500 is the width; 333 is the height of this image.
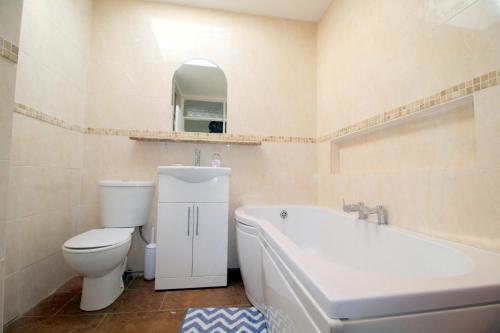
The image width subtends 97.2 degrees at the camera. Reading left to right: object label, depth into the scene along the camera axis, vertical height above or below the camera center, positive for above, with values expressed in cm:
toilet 128 -42
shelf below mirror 188 +32
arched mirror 203 +73
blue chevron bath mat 121 -85
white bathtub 48 -30
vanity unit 163 -39
